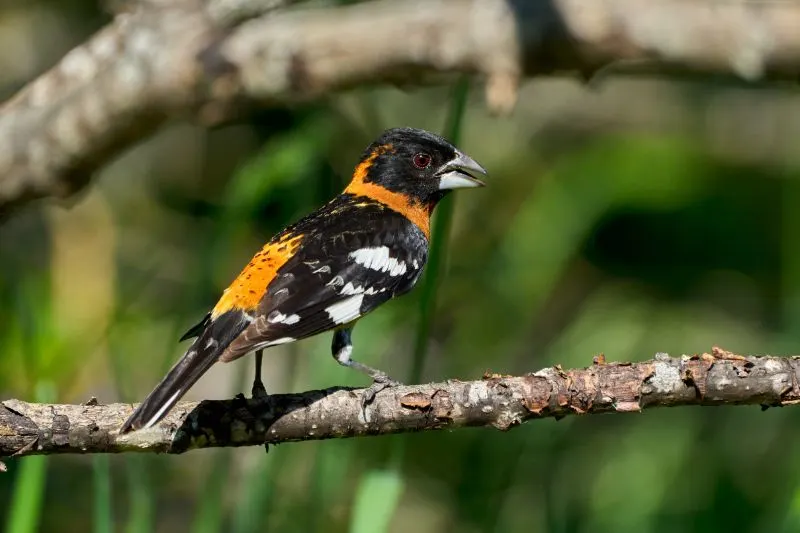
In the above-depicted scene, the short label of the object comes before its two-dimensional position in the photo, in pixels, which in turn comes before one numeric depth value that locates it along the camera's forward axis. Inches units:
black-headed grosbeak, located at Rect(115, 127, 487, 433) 247.4
